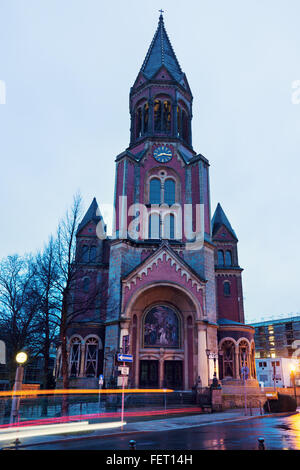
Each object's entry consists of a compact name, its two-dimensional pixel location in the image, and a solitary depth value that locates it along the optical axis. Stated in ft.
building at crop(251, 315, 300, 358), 270.67
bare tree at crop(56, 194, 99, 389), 71.26
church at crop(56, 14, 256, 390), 105.40
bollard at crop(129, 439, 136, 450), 27.09
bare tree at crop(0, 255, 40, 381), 91.09
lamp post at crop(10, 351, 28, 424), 44.07
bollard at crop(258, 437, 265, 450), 26.50
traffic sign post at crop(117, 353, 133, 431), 52.70
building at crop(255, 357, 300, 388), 193.98
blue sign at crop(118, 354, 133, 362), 52.90
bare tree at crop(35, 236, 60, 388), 75.10
